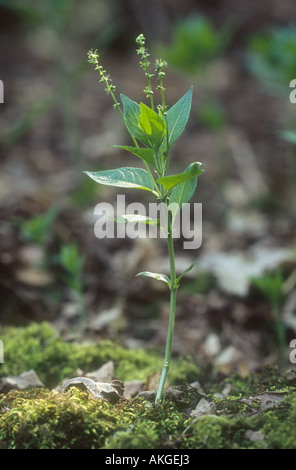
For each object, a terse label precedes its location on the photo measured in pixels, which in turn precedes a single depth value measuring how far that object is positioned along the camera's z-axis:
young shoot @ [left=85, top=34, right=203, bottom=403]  0.95
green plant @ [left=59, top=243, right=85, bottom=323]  1.17
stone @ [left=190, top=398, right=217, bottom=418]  0.96
